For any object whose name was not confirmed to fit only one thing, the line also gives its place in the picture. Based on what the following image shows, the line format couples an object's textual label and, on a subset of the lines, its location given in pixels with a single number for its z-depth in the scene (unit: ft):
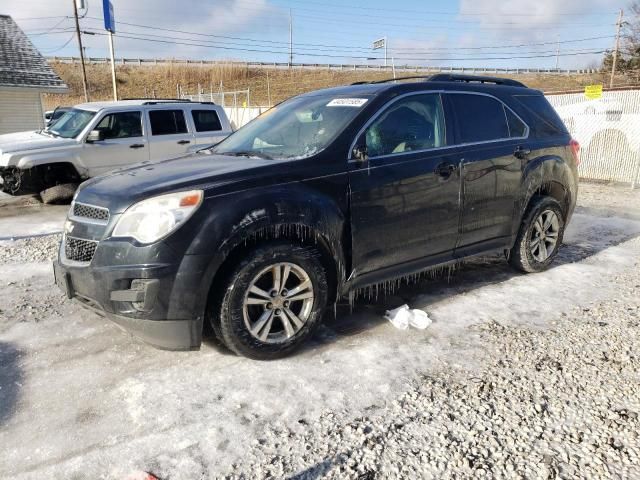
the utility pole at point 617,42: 148.28
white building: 64.59
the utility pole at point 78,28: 106.83
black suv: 10.12
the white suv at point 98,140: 28.73
